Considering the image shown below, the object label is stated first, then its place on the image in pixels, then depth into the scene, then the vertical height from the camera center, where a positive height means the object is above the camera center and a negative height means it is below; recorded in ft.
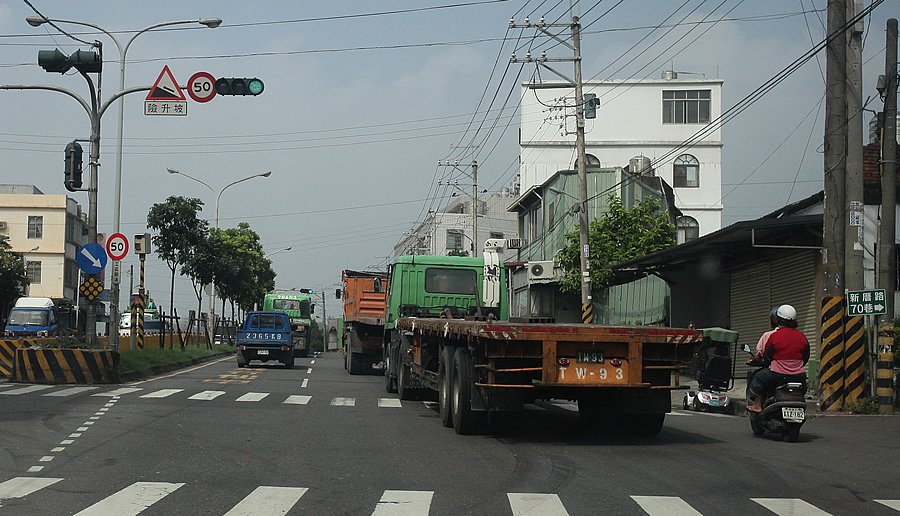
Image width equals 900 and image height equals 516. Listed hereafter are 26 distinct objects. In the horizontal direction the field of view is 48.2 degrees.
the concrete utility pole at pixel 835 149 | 57.00 +8.81
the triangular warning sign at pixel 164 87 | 63.52 +13.31
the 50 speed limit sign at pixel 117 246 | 80.18 +4.09
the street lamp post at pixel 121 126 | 72.69 +16.48
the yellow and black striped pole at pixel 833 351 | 56.90 -2.63
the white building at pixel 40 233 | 238.48 +15.10
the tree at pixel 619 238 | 116.78 +7.52
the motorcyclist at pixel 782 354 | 42.68 -2.13
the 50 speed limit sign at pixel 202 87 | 62.17 +13.14
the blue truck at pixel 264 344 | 108.37 -4.87
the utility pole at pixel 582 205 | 98.22 +9.55
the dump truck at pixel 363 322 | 97.09 -2.15
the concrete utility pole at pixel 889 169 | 59.57 +8.20
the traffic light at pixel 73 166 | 71.87 +9.39
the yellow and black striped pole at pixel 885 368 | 55.72 -3.49
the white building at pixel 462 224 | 273.33 +21.39
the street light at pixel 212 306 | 170.94 -1.41
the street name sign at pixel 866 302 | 52.90 +0.16
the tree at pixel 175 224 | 132.46 +9.79
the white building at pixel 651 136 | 220.02 +37.29
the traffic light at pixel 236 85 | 61.93 +13.14
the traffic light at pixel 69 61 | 64.69 +15.49
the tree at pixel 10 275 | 182.29 +3.87
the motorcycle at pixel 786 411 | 42.11 -4.48
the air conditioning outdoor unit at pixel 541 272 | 115.34 +3.56
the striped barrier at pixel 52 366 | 68.08 -4.70
